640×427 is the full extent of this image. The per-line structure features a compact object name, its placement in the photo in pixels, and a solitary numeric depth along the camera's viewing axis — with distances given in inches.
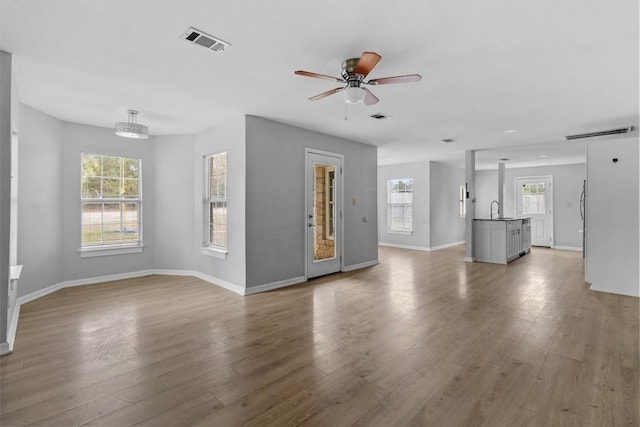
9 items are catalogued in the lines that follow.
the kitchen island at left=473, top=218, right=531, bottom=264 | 274.5
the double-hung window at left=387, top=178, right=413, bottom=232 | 371.6
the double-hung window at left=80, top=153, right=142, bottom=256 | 206.4
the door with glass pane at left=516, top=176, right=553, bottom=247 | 379.9
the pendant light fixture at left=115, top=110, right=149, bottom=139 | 170.4
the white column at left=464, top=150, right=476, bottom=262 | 288.5
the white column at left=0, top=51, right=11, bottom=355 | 105.7
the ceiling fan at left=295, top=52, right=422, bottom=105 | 100.4
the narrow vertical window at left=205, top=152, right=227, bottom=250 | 207.0
